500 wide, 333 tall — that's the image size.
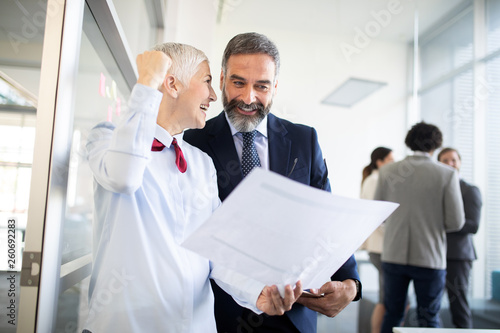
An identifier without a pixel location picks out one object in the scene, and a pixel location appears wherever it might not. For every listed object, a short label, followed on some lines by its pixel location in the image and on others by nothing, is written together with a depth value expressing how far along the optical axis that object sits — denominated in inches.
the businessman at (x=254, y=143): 49.0
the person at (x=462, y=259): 112.6
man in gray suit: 98.9
